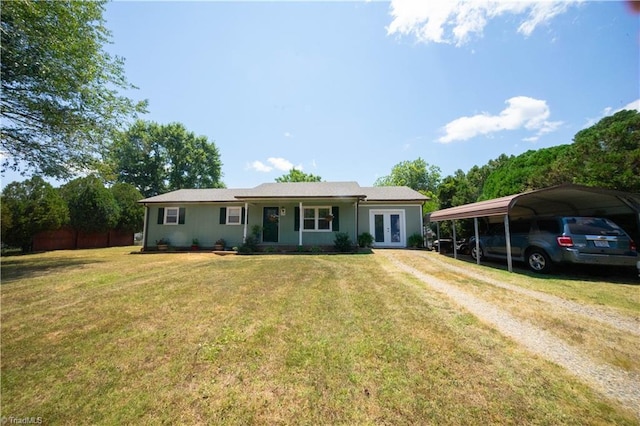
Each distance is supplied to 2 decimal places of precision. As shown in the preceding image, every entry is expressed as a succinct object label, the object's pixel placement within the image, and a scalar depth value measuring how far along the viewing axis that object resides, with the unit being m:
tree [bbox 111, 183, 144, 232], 19.86
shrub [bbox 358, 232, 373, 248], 13.30
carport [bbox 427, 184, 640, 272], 7.40
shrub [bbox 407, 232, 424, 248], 13.85
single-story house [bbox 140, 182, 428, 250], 13.41
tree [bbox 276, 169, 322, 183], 37.94
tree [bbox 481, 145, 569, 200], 15.93
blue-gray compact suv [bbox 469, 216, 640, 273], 6.34
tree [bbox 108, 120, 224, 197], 31.75
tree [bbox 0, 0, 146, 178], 7.53
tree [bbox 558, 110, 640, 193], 8.83
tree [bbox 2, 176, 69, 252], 14.31
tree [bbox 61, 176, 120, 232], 17.25
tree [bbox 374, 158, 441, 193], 44.47
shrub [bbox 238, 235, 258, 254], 12.48
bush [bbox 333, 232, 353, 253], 12.30
